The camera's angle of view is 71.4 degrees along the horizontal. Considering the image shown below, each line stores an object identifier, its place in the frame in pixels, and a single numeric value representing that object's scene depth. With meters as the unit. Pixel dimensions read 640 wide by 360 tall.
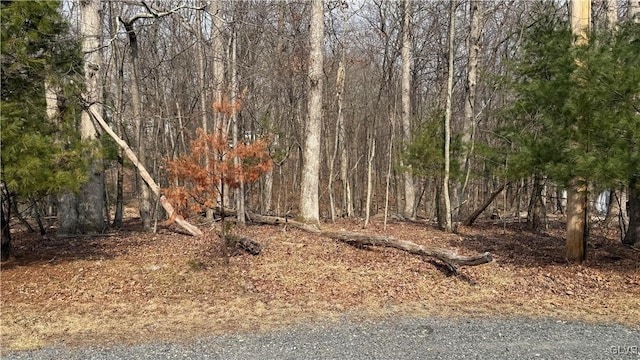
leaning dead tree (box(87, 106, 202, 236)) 9.36
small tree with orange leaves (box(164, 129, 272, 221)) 6.95
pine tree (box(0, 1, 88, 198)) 5.87
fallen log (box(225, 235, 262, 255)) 8.13
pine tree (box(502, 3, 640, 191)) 6.43
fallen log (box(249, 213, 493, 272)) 7.18
